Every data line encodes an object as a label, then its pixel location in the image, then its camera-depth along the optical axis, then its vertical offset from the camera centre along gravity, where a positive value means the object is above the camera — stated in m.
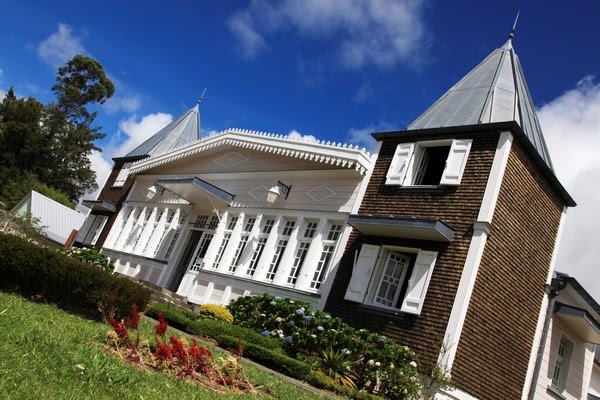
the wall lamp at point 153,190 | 23.80 +4.06
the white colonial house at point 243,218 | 14.65 +3.27
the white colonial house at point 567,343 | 13.80 +2.72
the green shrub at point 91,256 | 15.88 +0.25
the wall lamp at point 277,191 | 16.05 +4.08
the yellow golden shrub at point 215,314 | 13.23 -0.03
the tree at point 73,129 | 49.44 +11.04
